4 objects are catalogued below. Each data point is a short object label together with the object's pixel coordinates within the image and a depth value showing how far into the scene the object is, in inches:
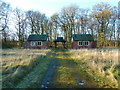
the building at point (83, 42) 1097.4
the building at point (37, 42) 1099.3
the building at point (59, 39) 1191.6
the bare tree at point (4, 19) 962.5
